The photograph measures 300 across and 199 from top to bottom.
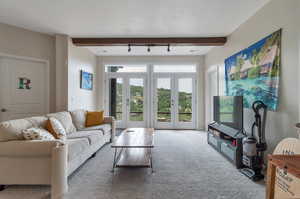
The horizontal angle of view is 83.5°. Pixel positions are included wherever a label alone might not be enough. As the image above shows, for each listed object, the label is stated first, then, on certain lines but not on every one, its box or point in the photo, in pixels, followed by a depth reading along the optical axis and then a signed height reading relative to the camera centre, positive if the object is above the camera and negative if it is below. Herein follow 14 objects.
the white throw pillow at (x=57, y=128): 2.71 -0.49
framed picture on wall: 4.88 +0.58
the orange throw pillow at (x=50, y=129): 2.68 -0.48
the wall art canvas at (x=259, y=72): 2.41 +0.48
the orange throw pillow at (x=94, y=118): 4.06 -0.47
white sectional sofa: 1.92 -0.73
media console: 2.68 -0.76
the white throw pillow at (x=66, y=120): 3.26 -0.42
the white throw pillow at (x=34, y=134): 2.17 -0.47
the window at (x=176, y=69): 5.94 +1.08
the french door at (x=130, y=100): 5.98 -0.03
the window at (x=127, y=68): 6.00 +1.12
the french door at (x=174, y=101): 5.93 -0.05
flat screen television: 2.84 -0.21
